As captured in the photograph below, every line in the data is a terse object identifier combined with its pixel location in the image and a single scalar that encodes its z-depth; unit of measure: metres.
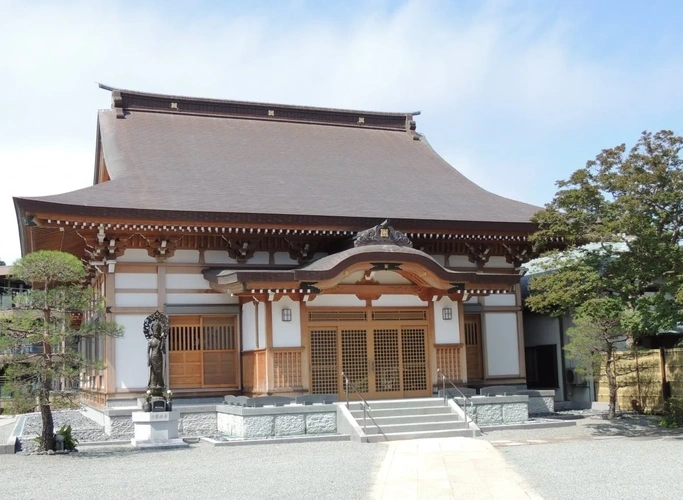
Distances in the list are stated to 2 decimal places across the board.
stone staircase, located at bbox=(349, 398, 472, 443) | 15.33
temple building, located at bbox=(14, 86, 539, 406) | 16.78
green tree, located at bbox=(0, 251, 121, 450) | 13.77
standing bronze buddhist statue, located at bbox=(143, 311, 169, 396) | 15.59
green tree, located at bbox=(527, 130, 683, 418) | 14.66
